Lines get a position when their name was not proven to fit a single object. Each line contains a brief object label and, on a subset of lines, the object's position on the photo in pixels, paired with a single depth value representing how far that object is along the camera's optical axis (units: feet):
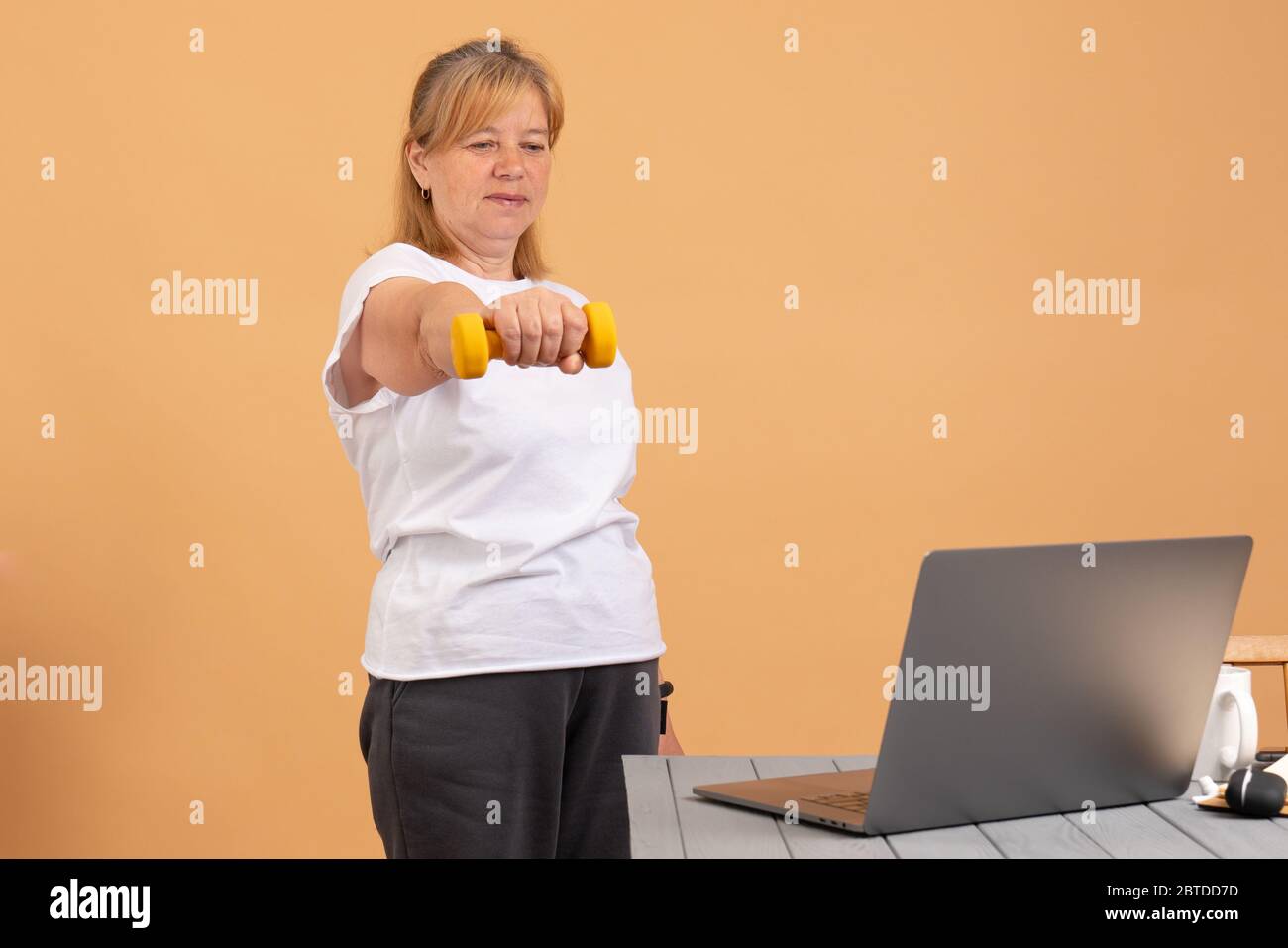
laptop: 3.35
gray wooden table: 3.39
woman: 4.42
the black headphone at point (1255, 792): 3.68
